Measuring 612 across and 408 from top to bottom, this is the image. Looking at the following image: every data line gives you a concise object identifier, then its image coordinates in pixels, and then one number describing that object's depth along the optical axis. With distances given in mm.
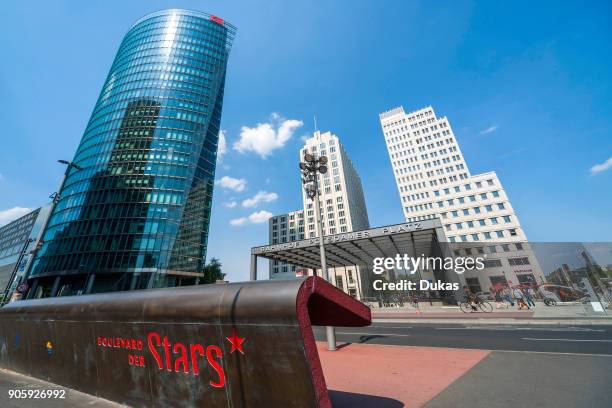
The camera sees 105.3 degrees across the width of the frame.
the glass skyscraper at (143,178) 45438
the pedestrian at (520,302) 20656
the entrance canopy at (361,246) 20441
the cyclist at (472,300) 20422
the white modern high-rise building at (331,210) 79625
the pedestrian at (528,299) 22702
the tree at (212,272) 61316
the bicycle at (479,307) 20427
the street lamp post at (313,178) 11164
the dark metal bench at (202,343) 2973
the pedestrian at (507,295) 25406
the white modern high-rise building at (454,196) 52344
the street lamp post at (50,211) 10586
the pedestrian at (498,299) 22559
